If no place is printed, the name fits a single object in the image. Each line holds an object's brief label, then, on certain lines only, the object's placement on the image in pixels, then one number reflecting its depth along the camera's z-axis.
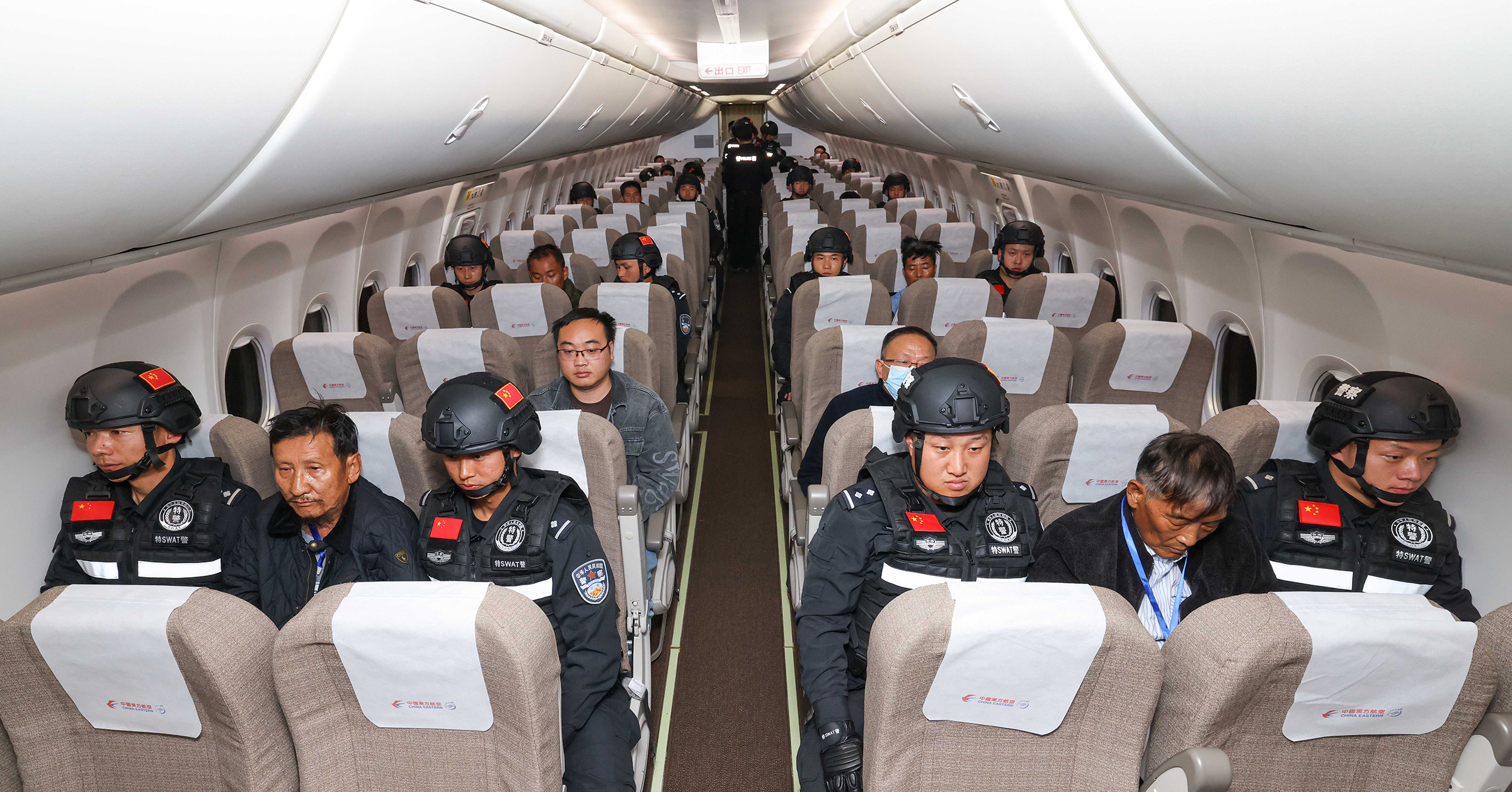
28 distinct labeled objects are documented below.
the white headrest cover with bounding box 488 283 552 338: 5.61
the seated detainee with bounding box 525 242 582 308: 6.53
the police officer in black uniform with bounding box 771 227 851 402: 6.08
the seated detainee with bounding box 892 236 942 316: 6.56
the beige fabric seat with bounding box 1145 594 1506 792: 1.61
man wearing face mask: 3.80
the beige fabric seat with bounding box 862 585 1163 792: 1.65
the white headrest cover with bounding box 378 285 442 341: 5.79
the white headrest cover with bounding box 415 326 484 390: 4.41
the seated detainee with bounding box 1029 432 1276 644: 2.40
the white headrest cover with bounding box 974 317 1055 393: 4.23
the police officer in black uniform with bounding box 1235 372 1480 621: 2.79
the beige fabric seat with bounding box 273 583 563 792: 1.71
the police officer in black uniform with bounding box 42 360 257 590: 3.08
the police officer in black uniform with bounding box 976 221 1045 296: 6.34
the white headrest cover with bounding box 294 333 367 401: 4.59
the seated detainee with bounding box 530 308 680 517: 3.96
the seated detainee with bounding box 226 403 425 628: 2.76
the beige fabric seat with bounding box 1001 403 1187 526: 3.08
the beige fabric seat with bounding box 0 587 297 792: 1.74
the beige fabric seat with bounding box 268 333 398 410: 4.59
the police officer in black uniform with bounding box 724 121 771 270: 14.36
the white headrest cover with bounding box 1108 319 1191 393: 4.27
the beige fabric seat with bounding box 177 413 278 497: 3.33
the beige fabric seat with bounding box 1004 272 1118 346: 5.53
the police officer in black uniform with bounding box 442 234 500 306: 6.51
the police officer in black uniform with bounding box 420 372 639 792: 2.55
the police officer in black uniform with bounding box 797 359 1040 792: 2.59
